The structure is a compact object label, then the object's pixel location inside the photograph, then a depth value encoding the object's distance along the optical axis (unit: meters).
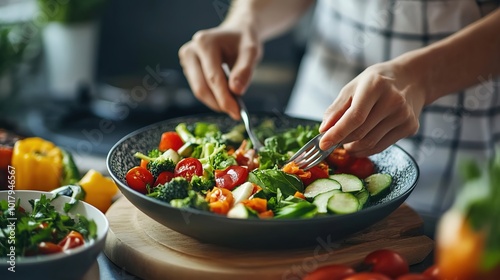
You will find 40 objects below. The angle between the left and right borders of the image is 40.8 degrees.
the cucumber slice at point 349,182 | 1.55
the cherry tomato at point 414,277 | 1.16
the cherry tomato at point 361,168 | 1.70
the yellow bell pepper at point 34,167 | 1.79
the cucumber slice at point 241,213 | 1.31
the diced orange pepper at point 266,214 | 1.37
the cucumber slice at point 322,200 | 1.42
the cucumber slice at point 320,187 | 1.51
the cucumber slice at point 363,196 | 1.50
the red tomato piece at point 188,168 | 1.56
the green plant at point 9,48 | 3.28
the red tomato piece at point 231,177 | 1.52
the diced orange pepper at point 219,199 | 1.37
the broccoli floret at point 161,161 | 1.57
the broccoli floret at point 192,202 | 1.33
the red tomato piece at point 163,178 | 1.55
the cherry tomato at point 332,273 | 1.22
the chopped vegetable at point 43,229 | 1.28
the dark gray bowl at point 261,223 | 1.29
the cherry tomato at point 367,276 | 1.15
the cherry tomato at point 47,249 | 1.27
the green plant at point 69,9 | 3.49
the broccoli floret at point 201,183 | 1.48
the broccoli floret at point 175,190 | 1.40
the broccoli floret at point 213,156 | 1.61
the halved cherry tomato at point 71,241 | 1.29
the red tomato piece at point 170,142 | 1.77
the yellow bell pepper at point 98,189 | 1.72
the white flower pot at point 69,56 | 3.61
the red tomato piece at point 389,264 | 1.27
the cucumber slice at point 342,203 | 1.39
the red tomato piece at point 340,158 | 1.70
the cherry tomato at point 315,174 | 1.58
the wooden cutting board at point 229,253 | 1.36
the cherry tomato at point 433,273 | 1.18
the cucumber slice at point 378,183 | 1.57
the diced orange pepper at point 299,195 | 1.47
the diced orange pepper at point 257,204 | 1.39
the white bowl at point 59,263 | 1.19
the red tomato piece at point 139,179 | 1.53
